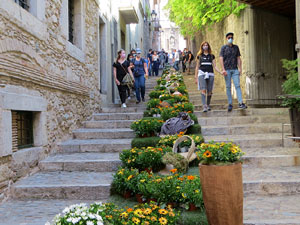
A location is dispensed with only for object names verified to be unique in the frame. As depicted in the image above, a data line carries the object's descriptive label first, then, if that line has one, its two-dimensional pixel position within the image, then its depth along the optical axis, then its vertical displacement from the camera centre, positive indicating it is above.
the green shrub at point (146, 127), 5.98 -0.21
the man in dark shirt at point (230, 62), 7.12 +1.27
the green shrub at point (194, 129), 6.13 -0.27
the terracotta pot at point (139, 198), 3.57 -0.98
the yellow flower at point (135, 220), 2.42 -0.84
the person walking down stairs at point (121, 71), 8.88 +1.39
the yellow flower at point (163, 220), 2.55 -0.90
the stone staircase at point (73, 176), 3.60 -0.89
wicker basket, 4.52 -0.56
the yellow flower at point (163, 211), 2.68 -0.86
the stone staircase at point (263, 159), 3.25 -0.71
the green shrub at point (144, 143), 5.52 -0.49
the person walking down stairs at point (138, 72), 9.50 +1.42
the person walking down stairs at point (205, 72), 7.35 +1.08
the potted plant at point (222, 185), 2.57 -0.60
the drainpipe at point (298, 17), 5.78 +1.87
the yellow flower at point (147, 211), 2.60 -0.83
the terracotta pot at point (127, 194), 3.81 -0.99
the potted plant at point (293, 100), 4.93 +0.23
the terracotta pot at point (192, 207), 3.24 -0.99
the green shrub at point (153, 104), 8.11 +0.34
